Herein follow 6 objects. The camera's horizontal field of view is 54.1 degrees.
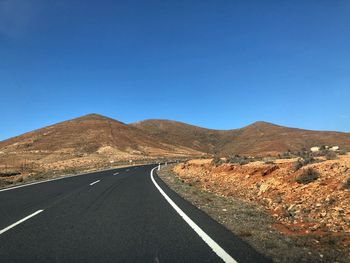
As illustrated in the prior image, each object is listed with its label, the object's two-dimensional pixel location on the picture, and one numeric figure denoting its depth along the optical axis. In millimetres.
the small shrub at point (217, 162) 26625
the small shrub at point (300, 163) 13710
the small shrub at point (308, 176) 11477
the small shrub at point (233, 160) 25309
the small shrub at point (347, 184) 9345
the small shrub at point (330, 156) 18300
